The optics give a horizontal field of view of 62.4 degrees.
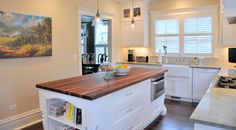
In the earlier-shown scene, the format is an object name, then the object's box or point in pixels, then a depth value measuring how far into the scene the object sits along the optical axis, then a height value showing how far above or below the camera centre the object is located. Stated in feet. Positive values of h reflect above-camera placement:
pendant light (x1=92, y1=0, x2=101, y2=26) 10.59 +2.04
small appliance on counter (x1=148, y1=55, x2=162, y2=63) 19.26 -0.25
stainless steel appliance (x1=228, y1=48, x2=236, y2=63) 15.01 +0.06
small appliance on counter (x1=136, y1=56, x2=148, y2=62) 19.74 -0.19
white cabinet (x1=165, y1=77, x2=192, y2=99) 16.28 -2.62
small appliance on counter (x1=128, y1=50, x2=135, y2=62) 20.66 +0.08
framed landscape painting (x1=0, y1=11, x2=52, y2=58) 10.43 +1.31
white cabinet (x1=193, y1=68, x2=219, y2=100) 15.38 -1.88
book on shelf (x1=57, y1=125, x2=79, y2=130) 8.59 -3.13
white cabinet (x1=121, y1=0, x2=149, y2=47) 18.97 +3.20
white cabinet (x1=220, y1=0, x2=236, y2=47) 14.87 +1.69
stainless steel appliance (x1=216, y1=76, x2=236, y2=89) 8.06 -1.19
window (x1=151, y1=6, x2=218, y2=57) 16.71 +2.33
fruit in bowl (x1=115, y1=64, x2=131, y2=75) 10.95 -0.74
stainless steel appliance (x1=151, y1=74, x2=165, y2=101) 11.61 -1.87
